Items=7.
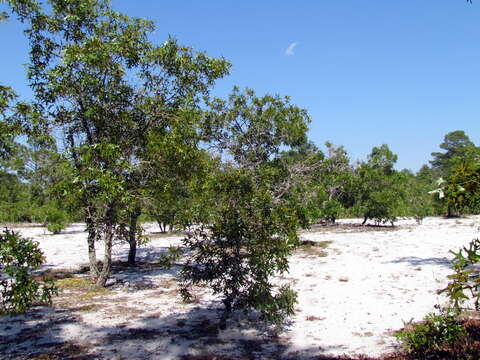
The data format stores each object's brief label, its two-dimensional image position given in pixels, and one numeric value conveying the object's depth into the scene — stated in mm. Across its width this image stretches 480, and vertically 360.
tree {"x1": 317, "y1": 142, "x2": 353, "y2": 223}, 28080
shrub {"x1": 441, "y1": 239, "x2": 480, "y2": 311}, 3170
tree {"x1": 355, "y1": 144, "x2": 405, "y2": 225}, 29672
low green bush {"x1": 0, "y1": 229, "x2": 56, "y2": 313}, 3961
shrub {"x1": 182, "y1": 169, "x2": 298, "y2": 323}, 7824
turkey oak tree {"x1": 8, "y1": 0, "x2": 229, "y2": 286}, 11062
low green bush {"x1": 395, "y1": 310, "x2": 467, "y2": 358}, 4316
